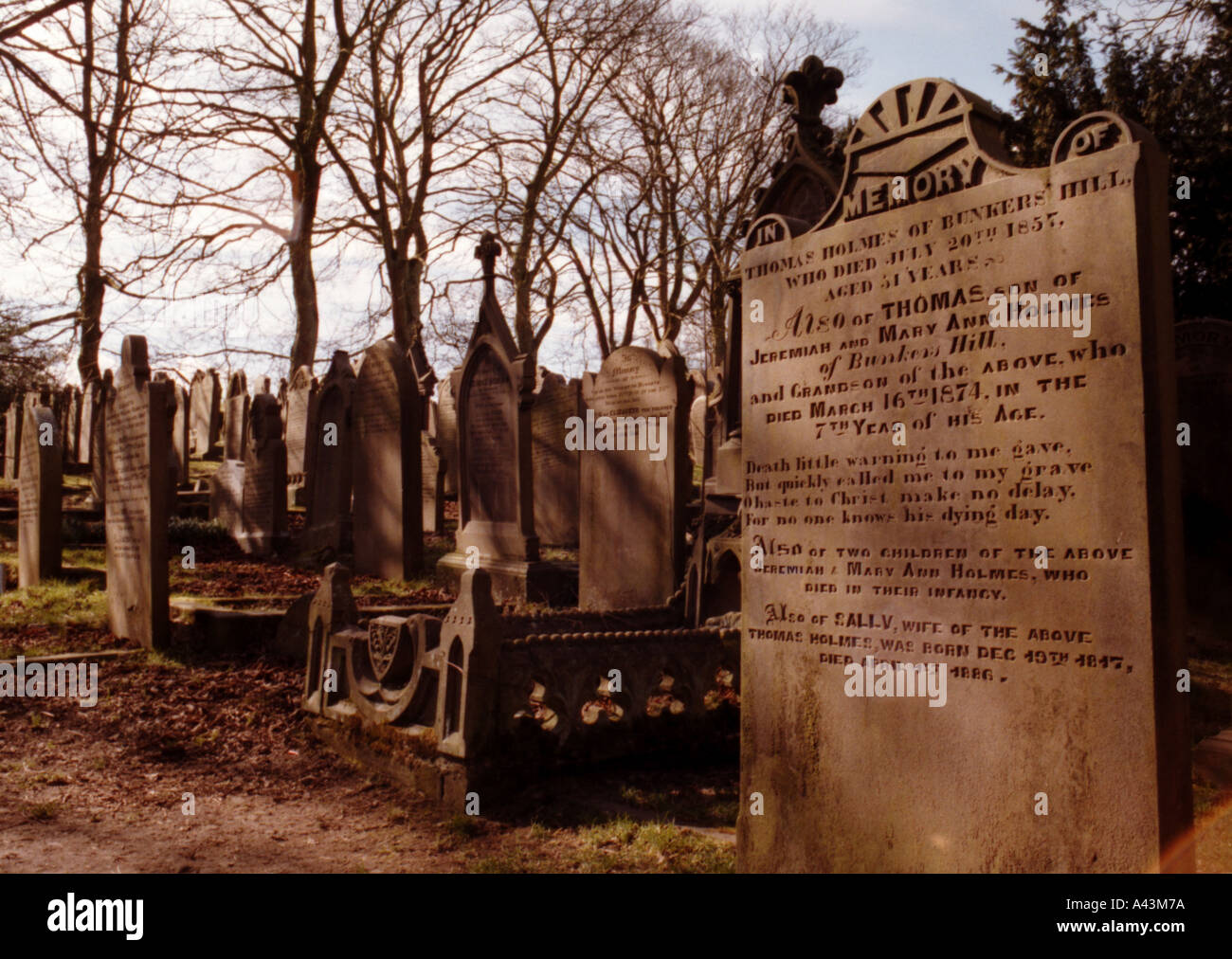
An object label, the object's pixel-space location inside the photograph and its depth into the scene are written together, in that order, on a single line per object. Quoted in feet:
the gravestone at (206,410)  83.41
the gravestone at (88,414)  56.90
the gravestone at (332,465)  40.22
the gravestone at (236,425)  60.29
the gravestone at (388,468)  35.58
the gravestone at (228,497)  45.73
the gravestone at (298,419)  61.46
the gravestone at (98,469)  51.75
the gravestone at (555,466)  45.96
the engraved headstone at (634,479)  29.17
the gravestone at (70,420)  81.87
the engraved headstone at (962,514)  9.59
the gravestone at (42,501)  35.09
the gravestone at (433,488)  50.60
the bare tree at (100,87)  30.12
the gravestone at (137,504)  25.81
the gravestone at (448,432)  60.85
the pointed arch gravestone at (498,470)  33.22
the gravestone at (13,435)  73.61
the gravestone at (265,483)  42.65
